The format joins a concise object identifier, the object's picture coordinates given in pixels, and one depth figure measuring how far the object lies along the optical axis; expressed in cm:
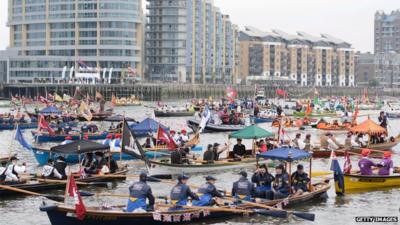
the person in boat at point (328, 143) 4847
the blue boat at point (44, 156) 4343
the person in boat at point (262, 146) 4362
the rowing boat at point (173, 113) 10581
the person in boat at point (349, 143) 4875
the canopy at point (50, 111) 8044
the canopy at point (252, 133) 4397
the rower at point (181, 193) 2762
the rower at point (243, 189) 2948
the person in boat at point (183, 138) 4956
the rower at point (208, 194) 2838
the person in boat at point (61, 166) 3447
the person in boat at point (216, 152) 4078
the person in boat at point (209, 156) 4013
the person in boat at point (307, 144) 4794
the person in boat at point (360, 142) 4978
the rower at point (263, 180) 3055
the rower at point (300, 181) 3155
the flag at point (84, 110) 7893
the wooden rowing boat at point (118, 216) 2600
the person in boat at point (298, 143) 4669
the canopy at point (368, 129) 4950
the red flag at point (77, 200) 2564
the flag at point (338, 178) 3384
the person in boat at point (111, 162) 3756
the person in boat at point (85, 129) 6304
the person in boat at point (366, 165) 3550
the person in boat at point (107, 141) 4487
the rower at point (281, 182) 3088
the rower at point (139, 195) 2687
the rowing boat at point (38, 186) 3316
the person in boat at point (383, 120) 5402
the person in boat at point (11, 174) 3297
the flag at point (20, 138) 4219
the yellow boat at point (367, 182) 3553
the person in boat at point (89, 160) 3708
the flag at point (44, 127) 5575
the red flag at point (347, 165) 3550
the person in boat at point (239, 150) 4301
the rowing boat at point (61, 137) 6069
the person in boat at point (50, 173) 3441
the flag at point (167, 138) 4281
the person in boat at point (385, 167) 3609
